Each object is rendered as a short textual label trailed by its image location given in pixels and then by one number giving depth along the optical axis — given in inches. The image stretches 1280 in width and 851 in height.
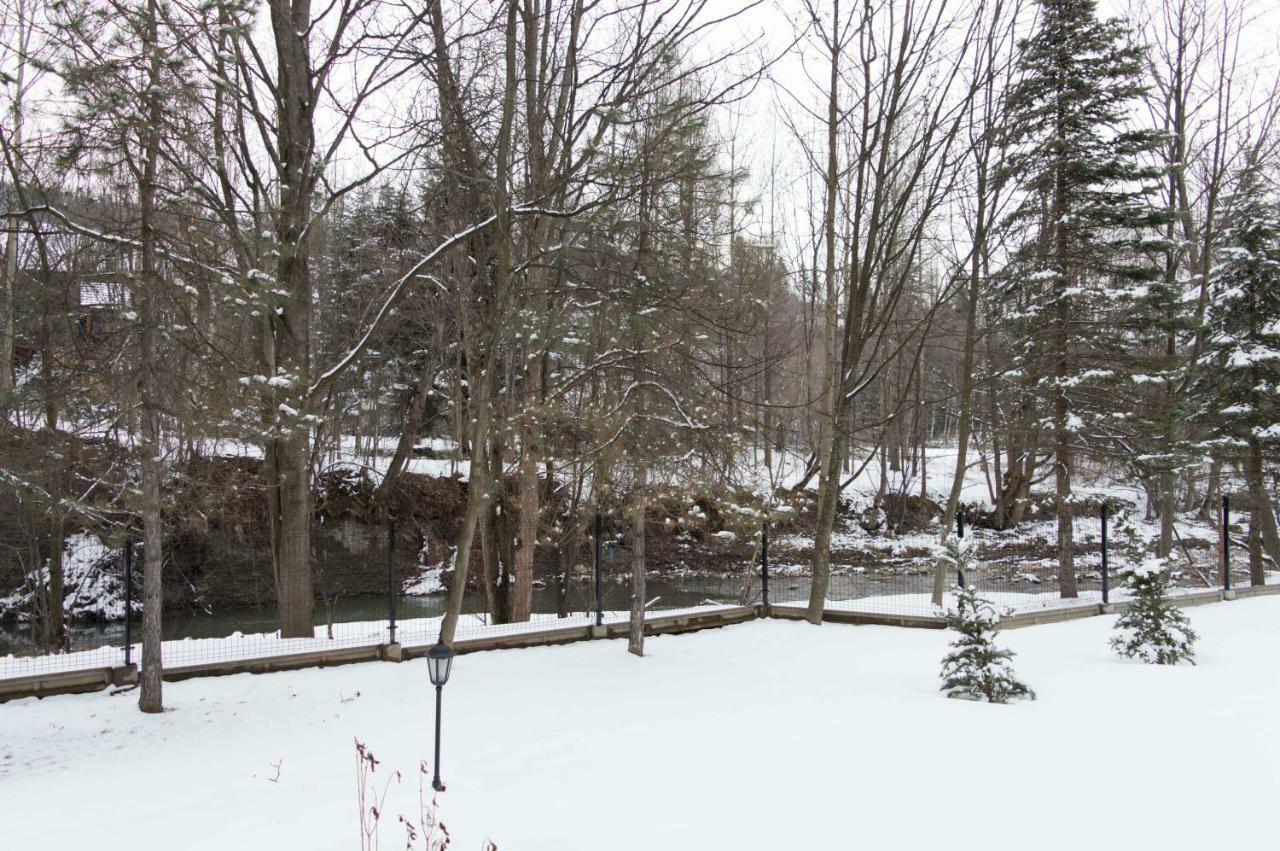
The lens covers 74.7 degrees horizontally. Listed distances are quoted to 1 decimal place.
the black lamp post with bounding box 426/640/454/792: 197.9
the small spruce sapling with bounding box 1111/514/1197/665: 331.3
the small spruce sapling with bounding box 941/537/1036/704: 271.3
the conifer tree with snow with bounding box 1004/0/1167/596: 573.6
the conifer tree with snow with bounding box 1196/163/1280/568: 639.1
